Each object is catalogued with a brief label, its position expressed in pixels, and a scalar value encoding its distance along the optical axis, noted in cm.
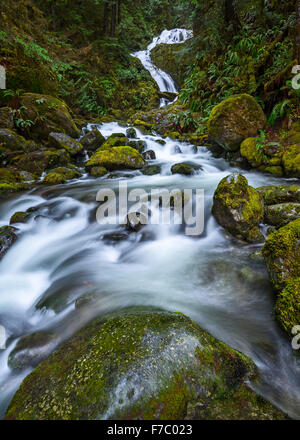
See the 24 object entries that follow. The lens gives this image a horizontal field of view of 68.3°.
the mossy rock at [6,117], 767
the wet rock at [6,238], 365
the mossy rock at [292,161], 524
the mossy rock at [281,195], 413
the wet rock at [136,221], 428
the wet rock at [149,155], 903
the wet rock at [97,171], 728
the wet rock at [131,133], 1053
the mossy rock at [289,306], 189
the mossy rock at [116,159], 743
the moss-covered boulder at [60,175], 652
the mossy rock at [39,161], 685
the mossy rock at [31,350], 203
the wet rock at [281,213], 363
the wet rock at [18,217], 452
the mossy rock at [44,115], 814
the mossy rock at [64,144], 805
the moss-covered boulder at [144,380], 120
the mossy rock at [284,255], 223
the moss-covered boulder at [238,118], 645
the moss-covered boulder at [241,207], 366
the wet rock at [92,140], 888
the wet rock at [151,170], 756
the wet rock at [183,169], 724
